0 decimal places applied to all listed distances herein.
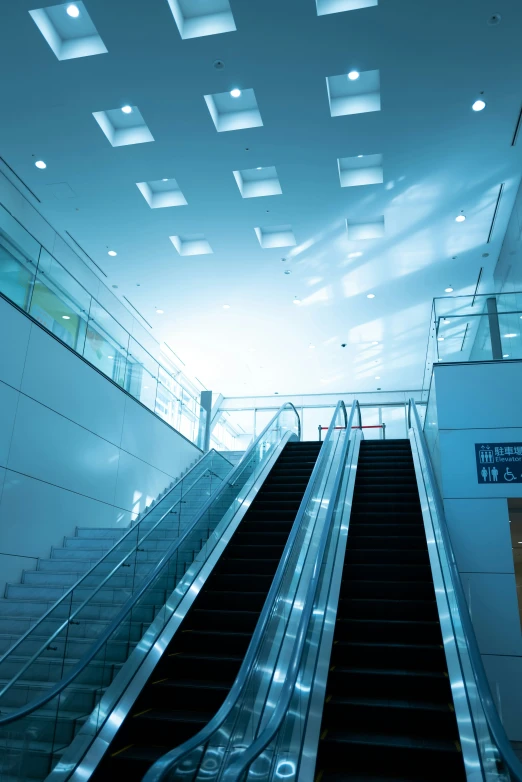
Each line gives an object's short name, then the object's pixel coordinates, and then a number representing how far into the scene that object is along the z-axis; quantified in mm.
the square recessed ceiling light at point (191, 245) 13023
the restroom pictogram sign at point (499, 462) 8039
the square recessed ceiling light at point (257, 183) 11055
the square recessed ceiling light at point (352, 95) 8969
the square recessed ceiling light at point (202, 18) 7801
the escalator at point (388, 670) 4102
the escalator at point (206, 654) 4410
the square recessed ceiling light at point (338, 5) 7492
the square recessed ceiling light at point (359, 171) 10664
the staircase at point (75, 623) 3977
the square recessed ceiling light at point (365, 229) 12477
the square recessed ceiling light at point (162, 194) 11359
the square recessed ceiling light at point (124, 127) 9674
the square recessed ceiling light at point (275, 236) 12742
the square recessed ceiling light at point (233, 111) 9281
